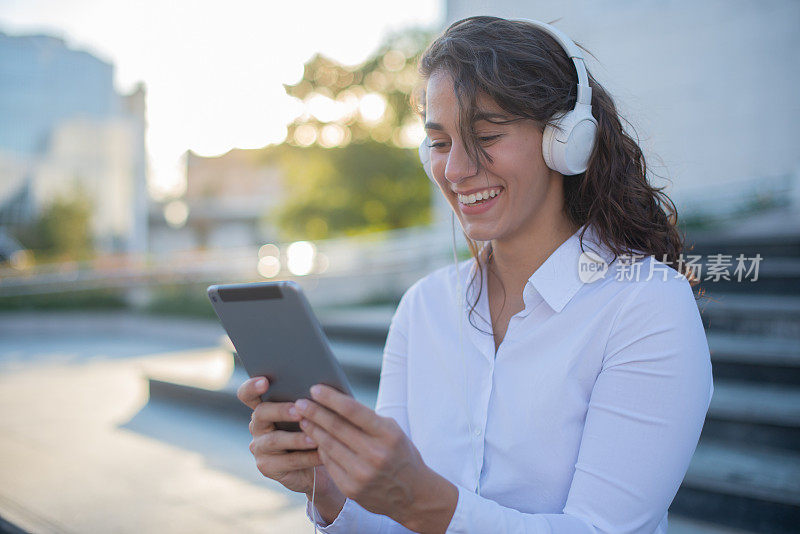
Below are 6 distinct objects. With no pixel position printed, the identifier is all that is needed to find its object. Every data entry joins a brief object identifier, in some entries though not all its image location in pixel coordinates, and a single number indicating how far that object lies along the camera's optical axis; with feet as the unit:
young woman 3.26
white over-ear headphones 4.07
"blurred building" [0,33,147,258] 72.08
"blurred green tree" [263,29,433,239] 69.05
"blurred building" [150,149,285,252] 126.62
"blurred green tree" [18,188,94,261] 65.72
